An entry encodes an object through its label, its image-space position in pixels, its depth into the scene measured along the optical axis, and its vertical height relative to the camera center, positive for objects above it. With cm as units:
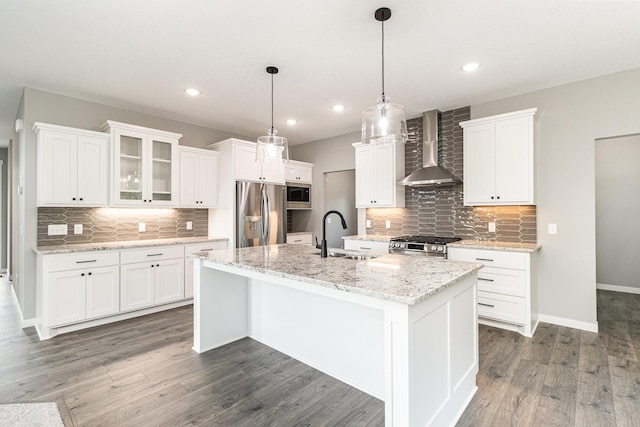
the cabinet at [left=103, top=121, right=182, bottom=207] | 379 +67
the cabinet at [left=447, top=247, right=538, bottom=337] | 321 -76
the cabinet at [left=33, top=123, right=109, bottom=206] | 334 +57
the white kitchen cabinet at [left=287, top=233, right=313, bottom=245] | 560 -37
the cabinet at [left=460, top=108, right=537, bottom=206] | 345 +65
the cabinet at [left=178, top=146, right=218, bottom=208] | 447 +58
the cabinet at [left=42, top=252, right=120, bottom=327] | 319 -73
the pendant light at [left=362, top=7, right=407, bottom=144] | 220 +68
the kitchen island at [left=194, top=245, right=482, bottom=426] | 149 -70
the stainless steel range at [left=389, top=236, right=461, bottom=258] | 368 -35
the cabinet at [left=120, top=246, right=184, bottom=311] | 369 -72
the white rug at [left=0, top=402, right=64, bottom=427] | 190 -123
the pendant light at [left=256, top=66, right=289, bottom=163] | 291 +64
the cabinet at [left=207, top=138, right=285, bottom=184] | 464 +82
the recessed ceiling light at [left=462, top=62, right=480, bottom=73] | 297 +143
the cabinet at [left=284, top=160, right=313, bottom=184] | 564 +83
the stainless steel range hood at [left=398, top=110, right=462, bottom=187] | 399 +71
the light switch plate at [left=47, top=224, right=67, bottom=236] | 360 -14
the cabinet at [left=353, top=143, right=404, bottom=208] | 455 +61
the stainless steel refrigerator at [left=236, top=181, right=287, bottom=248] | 466 +5
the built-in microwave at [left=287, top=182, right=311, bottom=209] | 567 +40
